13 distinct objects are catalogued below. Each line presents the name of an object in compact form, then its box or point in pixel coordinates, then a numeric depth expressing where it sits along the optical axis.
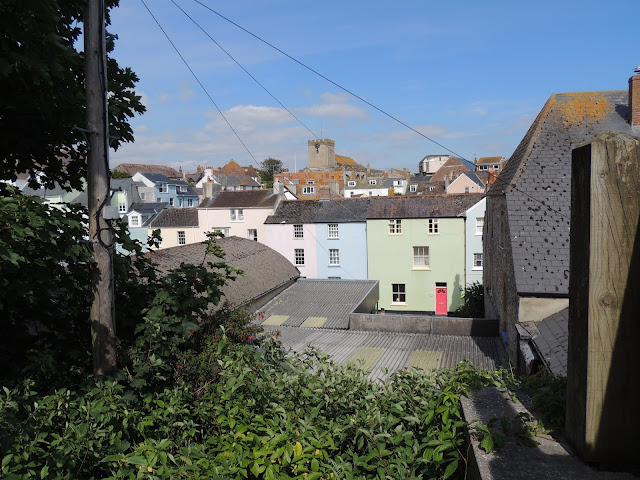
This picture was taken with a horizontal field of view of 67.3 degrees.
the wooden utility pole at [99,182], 4.98
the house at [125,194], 56.09
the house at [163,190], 73.12
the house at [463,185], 70.31
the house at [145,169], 97.00
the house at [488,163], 111.05
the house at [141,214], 51.03
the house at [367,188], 88.81
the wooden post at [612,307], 2.39
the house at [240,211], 44.97
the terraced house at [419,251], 37.00
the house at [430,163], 129.75
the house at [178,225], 47.50
